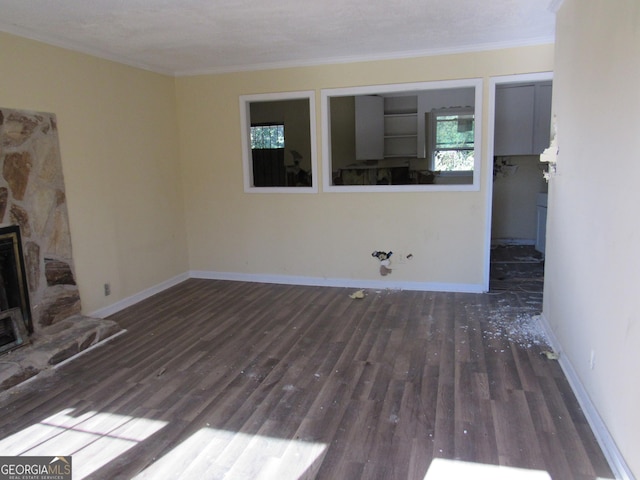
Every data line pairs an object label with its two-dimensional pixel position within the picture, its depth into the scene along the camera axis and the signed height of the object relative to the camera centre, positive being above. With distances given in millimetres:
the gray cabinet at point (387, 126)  6934 +637
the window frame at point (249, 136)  5102 +394
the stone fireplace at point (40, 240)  3430 -528
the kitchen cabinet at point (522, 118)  5871 +603
